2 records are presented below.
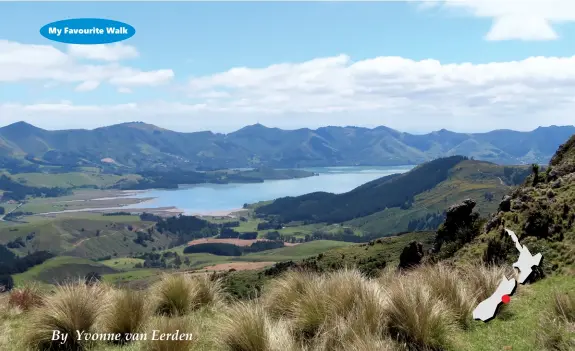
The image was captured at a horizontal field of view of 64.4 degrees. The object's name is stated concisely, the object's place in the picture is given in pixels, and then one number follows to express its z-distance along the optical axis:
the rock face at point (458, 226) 26.67
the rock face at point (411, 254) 30.75
